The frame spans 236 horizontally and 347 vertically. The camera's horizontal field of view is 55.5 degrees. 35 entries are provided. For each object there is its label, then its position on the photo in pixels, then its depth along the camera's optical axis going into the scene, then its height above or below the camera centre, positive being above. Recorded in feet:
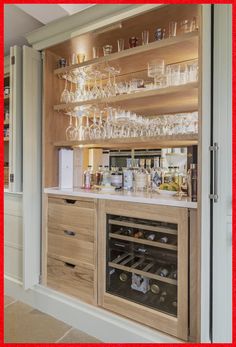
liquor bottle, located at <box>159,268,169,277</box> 4.60 -2.08
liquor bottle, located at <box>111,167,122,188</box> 6.14 -0.23
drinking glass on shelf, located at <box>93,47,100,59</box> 5.72 +3.08
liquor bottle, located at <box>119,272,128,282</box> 5.20 -2.43
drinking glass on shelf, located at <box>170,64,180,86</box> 4.79 +2.07
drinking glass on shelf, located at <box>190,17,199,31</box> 4.54 +3.05
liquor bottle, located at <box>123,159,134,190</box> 5.93 -0.19
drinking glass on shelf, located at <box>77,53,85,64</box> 5.96 +3.05
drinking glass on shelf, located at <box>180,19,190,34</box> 4.64 +3.06
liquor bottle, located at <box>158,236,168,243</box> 4.46 -1.36
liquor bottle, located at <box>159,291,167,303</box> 4.67 -2.63
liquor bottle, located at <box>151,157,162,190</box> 5.83 -0.09
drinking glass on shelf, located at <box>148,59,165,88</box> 5.04 +2.32
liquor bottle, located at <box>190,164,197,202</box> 4.24 -0.18
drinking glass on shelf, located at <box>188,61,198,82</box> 4.56 +2.06
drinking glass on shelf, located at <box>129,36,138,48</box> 5.20 +3.04
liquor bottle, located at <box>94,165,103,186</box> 6.51 -0.19
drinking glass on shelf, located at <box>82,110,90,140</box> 6.18 +1.11
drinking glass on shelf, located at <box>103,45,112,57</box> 5.46 +2.99
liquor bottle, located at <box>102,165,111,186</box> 6.35 -0.18
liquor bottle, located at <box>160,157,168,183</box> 5.79 +0.07
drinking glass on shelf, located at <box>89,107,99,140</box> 5.98 +1.18
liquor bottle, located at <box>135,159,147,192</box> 5.73 -0.24
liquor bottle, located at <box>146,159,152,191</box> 5.79 +0.01
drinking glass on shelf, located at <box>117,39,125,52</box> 5.35 +3.06
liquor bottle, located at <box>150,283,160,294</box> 4.83 -2.54
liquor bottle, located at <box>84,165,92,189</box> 6.29 -0.24
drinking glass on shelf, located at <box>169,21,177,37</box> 4.71 +3.04
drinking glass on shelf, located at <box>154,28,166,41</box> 4.83 +2.99
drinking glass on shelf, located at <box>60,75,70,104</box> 6.07 +2.05
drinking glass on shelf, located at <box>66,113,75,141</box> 6.45 +1.15
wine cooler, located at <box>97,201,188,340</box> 4.19 -1.99
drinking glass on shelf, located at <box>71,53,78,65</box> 5.93 +2.99
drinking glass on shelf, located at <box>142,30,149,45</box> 4.98 +3.02
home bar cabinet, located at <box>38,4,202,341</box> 4.21 -0.68
